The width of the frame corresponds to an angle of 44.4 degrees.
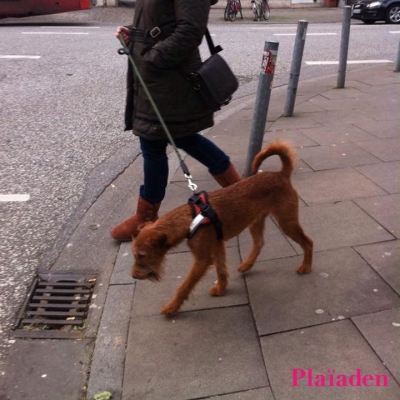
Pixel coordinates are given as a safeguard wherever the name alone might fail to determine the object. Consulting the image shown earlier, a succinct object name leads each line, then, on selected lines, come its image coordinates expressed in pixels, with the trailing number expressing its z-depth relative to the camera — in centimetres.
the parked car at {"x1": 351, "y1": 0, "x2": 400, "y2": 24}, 1617
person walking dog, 295
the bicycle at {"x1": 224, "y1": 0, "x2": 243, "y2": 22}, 1879
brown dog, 268
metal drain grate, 297
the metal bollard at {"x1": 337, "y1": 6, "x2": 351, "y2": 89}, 748
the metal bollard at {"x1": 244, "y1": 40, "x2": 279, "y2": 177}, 430
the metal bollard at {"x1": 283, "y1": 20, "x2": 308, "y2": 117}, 613
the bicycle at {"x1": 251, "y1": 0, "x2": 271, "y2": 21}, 1898
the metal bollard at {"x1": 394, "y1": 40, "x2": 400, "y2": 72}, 888
